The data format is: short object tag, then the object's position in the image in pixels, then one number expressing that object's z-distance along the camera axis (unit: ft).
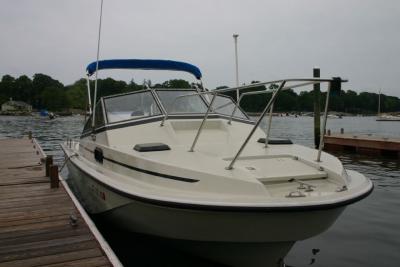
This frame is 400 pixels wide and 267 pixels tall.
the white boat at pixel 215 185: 12.67
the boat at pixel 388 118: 291.38
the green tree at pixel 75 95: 376.27
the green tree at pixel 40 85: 385.70
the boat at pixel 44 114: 308.19
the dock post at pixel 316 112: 61.36
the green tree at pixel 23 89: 388.98
